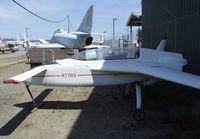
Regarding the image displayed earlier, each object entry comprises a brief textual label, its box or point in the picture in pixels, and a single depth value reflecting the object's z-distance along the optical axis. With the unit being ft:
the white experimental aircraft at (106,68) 12.03
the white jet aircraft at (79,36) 43.52
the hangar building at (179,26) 14.31
